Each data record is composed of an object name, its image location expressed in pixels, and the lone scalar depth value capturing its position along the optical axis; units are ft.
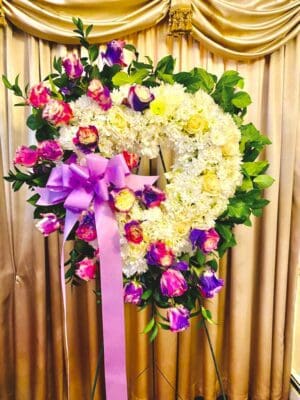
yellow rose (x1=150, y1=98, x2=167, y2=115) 2.84
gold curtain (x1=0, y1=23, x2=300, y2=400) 4.73
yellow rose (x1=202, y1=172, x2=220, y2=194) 2.89
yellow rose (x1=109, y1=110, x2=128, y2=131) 2.88
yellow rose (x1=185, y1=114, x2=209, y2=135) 2.88
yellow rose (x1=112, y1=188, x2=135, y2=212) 2.86
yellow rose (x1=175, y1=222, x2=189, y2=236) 2.97
